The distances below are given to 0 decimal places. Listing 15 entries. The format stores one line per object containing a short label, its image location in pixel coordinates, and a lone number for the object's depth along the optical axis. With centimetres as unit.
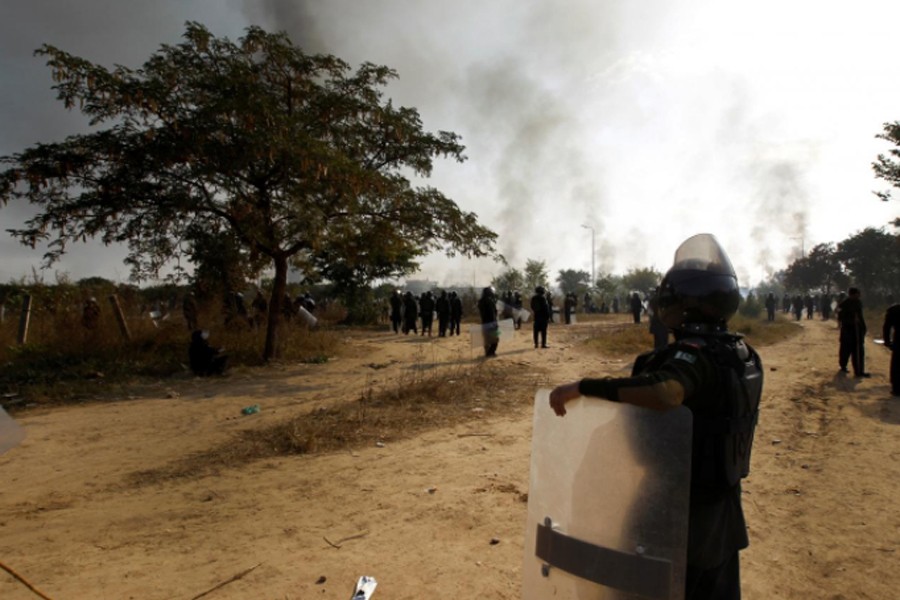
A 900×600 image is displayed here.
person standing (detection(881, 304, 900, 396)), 803
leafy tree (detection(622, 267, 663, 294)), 7169
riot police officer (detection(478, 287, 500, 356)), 1315
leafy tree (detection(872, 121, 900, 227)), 1659
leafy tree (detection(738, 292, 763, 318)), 3753
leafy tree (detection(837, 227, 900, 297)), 3906
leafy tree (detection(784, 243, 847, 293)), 4719
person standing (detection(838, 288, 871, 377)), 953
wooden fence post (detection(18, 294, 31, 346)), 1113
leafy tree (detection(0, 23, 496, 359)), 895
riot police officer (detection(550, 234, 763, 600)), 163
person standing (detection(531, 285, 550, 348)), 1380
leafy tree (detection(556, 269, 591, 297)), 8710
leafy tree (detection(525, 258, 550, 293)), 4811
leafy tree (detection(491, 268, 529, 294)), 4542
